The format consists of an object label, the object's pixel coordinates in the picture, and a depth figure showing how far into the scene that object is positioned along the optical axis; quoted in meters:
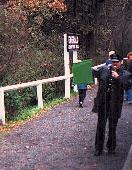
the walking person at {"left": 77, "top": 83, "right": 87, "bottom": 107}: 11.21
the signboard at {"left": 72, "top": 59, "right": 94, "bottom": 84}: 8.96
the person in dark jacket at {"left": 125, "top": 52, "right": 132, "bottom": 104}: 11.67
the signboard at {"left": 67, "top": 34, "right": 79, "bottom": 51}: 13.34
